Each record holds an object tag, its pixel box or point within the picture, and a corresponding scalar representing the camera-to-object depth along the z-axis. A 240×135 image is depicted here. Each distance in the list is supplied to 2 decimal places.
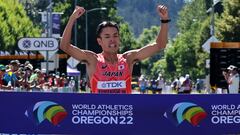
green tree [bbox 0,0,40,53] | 64.41
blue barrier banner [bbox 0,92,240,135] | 7.38
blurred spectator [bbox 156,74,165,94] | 49.25
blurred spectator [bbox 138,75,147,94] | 56.17
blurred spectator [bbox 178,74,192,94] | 34.75
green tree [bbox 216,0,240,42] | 59.88
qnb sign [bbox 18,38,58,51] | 24.41
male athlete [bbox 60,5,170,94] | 7.43
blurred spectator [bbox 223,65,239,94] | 24.59
